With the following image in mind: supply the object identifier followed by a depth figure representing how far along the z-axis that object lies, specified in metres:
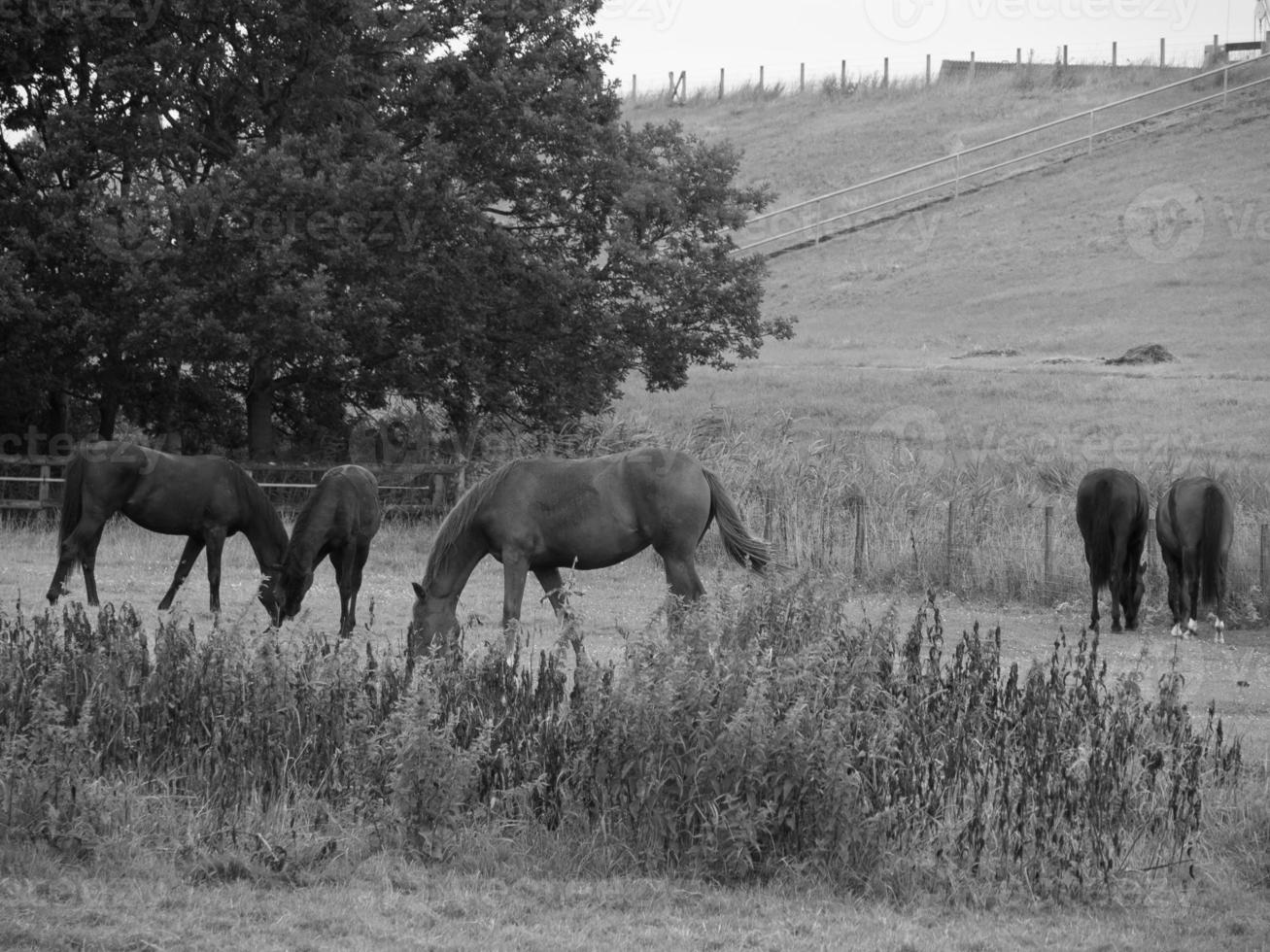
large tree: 23.02
